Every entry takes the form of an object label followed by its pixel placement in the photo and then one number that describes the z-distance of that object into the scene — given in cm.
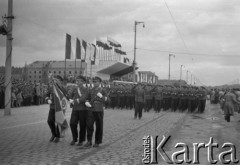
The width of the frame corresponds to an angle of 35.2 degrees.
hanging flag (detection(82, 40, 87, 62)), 3706
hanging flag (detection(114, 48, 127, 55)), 8241
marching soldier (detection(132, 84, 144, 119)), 1827
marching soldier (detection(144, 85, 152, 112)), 2540
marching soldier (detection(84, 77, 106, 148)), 934
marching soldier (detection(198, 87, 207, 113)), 2494
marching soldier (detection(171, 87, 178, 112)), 2573
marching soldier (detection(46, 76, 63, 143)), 1007
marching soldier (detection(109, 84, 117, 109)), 2749
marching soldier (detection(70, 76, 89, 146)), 954
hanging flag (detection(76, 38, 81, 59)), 3639
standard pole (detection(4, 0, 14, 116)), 1917
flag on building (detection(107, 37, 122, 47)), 7528
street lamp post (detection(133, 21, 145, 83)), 4738
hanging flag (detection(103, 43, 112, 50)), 6448
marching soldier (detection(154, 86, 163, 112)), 2456
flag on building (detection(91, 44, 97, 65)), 3954
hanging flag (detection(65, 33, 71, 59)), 3415
